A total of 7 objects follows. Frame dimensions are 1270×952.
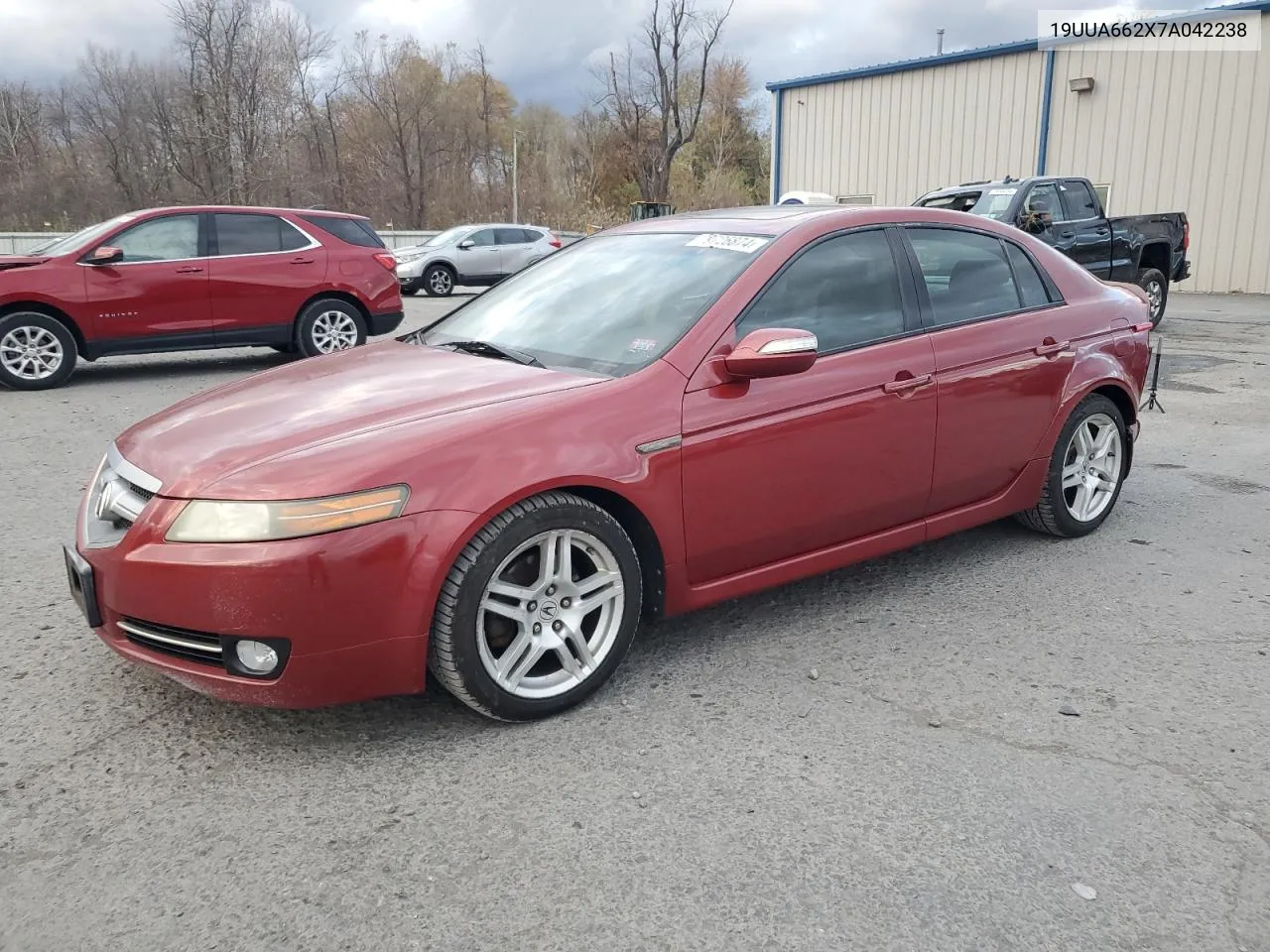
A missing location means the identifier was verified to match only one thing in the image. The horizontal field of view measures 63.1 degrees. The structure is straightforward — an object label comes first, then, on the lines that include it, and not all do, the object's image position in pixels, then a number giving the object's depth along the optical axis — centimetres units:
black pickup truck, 1258
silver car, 2144
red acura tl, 276
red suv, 911
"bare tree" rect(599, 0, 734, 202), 4575
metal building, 2073
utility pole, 4147
